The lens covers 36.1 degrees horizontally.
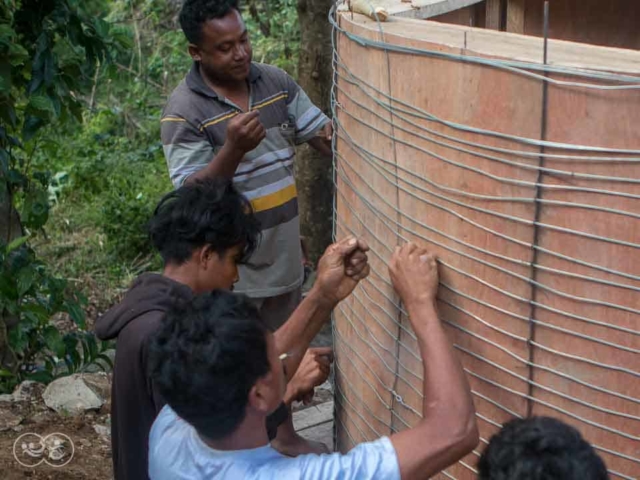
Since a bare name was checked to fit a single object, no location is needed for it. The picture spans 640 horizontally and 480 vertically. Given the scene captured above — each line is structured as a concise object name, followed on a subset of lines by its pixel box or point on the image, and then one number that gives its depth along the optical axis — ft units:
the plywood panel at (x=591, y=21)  11.03
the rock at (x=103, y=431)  13.21
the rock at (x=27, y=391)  13.82
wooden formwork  6.19
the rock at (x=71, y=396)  13.56
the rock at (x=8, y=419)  13.09
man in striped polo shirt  10.80
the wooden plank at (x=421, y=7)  8.63
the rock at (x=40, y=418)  13.33
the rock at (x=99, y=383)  14.28
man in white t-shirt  5.62
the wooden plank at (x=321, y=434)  11.76
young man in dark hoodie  7.23
